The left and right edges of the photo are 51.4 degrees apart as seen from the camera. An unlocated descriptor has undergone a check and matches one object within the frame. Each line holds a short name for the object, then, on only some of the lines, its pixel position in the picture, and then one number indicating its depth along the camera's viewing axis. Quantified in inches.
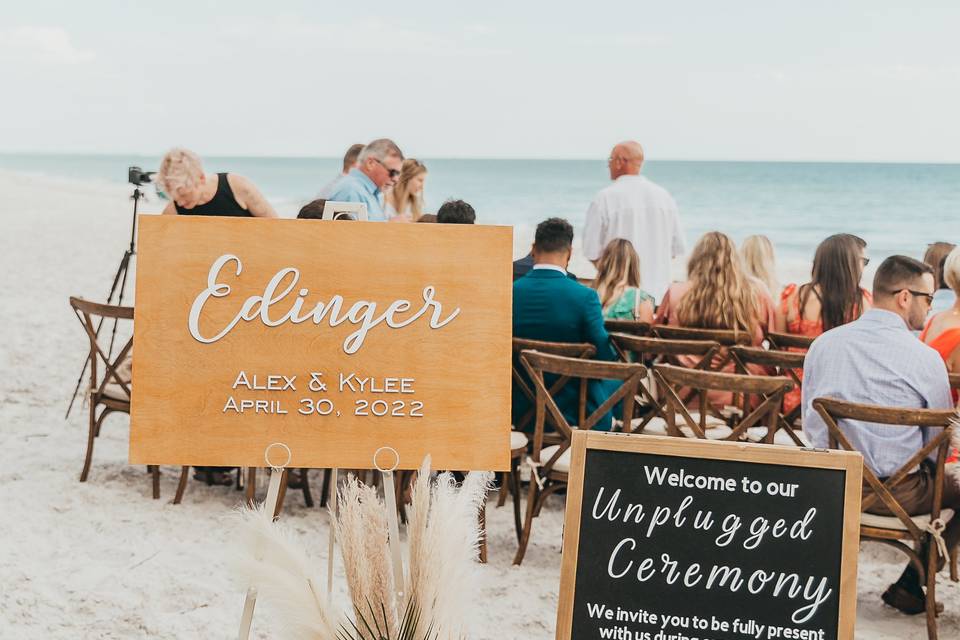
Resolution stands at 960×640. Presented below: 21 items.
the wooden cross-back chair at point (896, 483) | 127.1
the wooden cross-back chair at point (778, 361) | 161.0
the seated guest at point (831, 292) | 184.2
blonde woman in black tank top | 198.7
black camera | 224.8
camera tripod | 219.6
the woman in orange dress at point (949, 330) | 157.3
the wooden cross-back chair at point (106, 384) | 178.5
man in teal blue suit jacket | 171.9
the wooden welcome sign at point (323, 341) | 89.6
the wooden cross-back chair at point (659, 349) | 165.8
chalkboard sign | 87.3
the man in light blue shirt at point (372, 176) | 235.5
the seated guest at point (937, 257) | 229.5
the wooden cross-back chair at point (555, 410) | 147.3
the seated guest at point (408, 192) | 285.1
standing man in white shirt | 269.6
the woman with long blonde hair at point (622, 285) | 210.2
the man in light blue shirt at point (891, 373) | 138.7
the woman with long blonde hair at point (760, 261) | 222.7
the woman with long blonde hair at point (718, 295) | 191.3
